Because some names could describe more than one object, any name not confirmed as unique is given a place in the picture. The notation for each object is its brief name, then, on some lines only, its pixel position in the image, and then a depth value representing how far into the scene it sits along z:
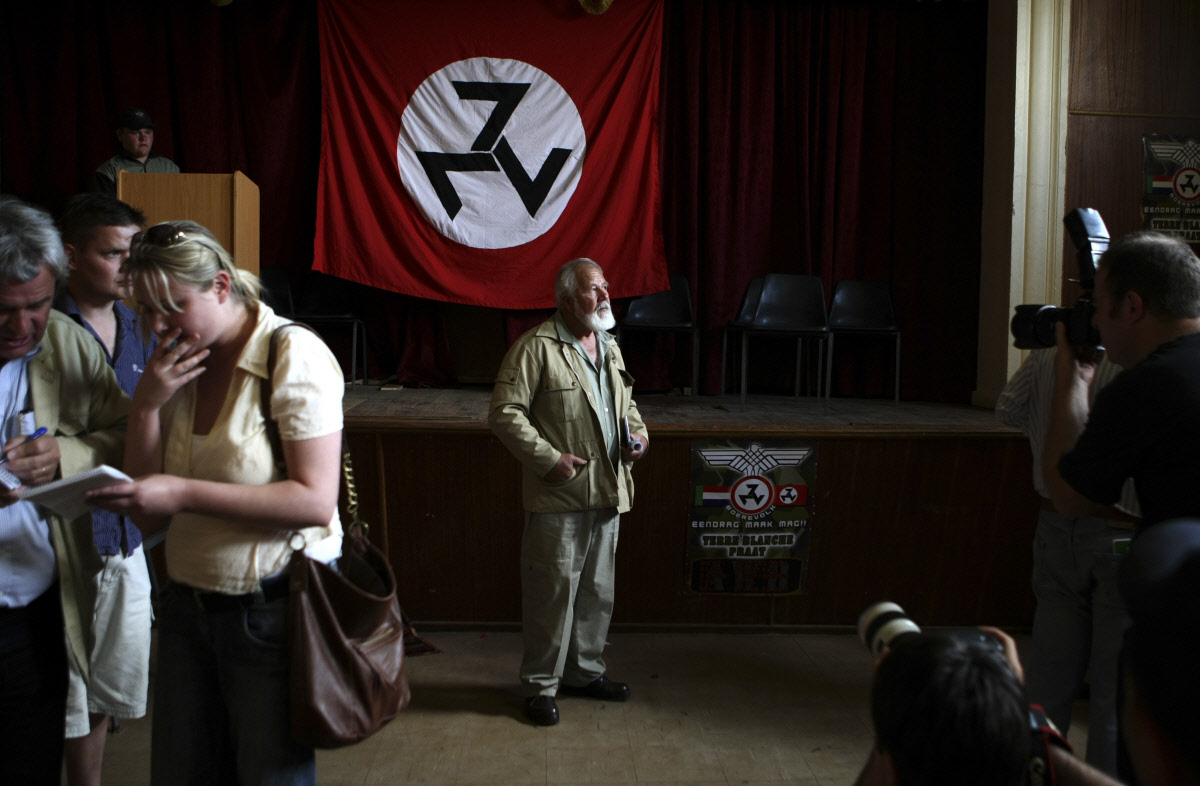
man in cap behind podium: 4.42
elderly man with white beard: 2.75
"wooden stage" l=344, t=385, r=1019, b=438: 3.60
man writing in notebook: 1.36
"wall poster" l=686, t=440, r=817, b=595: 3.60
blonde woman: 1.24
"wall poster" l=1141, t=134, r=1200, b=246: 4.55
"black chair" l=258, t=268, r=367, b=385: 5.10
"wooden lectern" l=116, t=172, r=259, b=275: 3.32
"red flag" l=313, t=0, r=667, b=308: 5.12
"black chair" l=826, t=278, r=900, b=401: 5.28
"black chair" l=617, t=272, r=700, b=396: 5.28
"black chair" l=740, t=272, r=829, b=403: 5.12
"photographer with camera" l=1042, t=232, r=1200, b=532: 1.39
